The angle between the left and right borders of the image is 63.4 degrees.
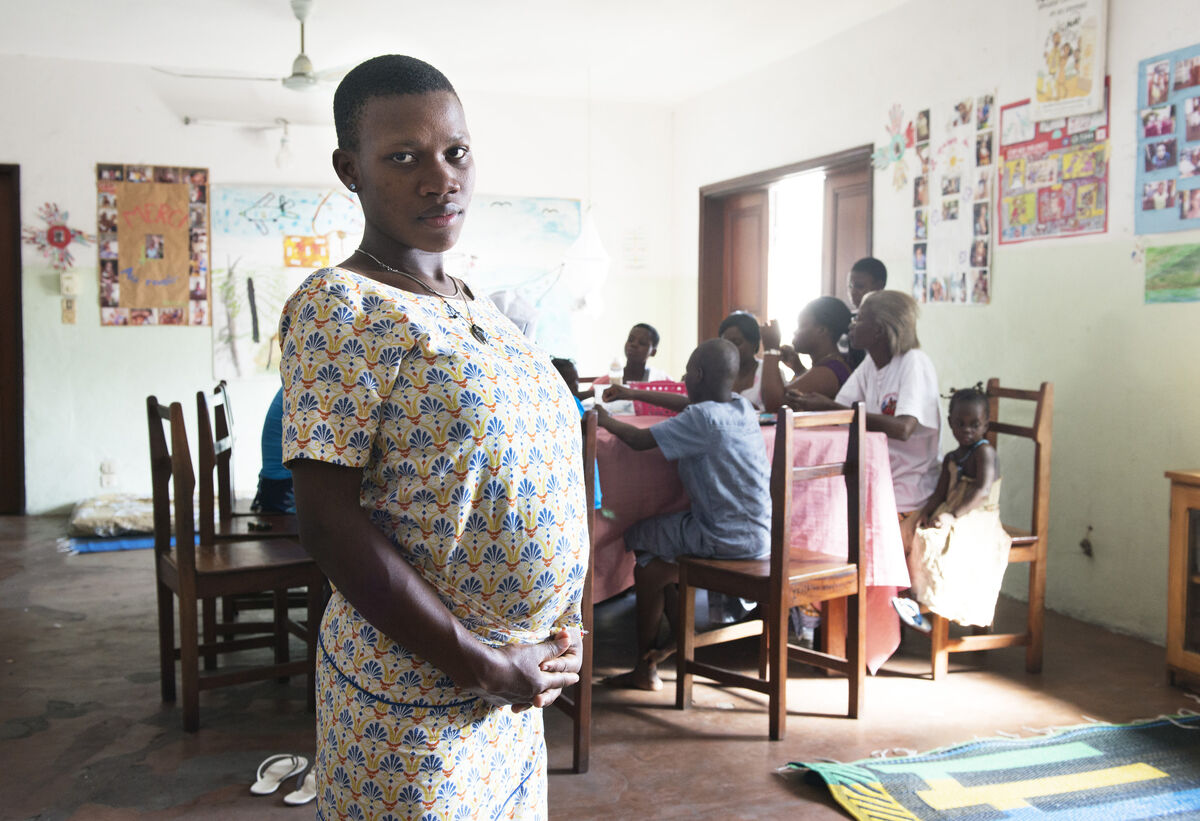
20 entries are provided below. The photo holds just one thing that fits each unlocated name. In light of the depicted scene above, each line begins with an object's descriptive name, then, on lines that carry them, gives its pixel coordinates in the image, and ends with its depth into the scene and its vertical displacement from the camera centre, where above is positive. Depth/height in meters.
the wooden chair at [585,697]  2.42 -0.85
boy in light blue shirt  2.76 -0.30
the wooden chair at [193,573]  2.59 -0.58
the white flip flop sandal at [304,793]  2.25 -1.02
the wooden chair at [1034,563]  3.09 -0.67
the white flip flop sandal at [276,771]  2.31 -1.01
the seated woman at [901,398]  3.35 -0.14
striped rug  2.22 -1.02
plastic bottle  4.23 -0.06
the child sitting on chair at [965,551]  3.04 -0.60
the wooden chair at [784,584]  2.58 -0.62
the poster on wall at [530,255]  6.57 +0.71
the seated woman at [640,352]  4.70 +0.03
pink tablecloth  2.97 -0.47
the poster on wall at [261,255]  6.14 +0.66
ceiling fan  4.60 +1.36
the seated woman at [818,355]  3.75 +0.02
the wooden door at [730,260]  6.30 +0.67
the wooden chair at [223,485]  3.01 -0.42
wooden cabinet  2.92 -0.67
